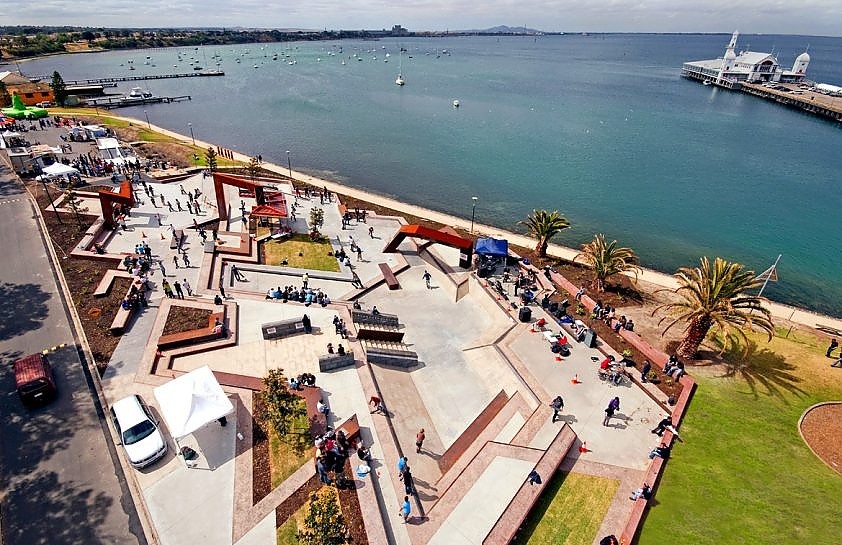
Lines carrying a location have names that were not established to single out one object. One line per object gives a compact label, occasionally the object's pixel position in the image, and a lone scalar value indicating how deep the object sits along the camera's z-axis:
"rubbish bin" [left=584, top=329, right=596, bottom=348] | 25.97
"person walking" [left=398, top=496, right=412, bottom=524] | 16.08
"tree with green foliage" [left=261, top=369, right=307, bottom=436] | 18.39
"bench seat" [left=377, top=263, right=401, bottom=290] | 31.44
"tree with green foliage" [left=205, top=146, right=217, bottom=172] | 51.62
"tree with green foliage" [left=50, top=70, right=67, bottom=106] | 85.56
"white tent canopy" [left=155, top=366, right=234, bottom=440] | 17.77
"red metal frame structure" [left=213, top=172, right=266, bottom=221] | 36.97
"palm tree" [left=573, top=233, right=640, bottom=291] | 31.34
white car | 17.52
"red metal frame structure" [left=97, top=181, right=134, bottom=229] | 34.72
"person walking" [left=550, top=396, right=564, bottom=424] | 20.71
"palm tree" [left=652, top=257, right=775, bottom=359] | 23.75
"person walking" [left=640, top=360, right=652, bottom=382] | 23.53
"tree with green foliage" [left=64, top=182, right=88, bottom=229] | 36.03
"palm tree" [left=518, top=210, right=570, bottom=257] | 36.06
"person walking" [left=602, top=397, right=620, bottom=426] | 20.77
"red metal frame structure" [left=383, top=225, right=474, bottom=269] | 33.78
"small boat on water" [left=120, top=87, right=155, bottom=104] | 113.12
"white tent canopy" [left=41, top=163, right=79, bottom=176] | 40.41
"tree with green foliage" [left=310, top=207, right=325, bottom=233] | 36.81
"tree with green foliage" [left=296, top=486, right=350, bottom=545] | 13.17
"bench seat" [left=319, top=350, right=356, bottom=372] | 22.69
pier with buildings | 135.69
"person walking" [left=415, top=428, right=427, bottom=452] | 19.30
